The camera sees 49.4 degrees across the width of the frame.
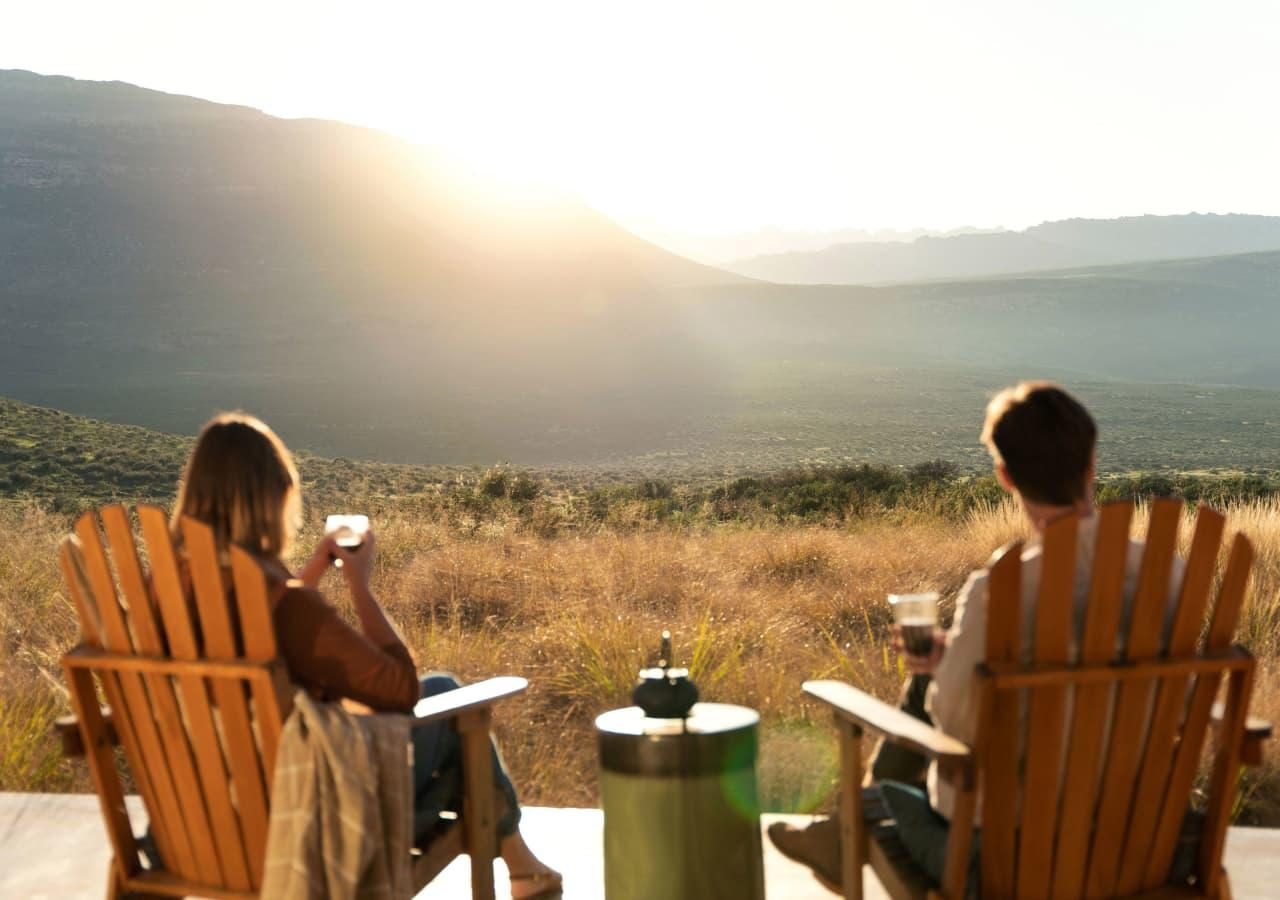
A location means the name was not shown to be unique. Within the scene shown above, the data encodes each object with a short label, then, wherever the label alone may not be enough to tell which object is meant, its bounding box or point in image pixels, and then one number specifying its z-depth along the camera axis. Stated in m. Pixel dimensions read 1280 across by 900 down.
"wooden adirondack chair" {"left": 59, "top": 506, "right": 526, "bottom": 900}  2.49
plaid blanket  2.50
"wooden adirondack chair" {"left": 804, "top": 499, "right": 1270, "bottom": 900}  2.33
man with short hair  2.39
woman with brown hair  2.58
